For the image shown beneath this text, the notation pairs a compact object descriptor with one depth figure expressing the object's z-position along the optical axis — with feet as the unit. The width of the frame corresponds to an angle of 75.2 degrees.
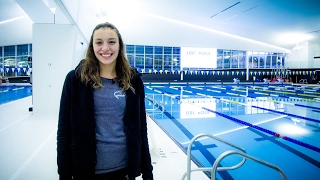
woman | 3.79
